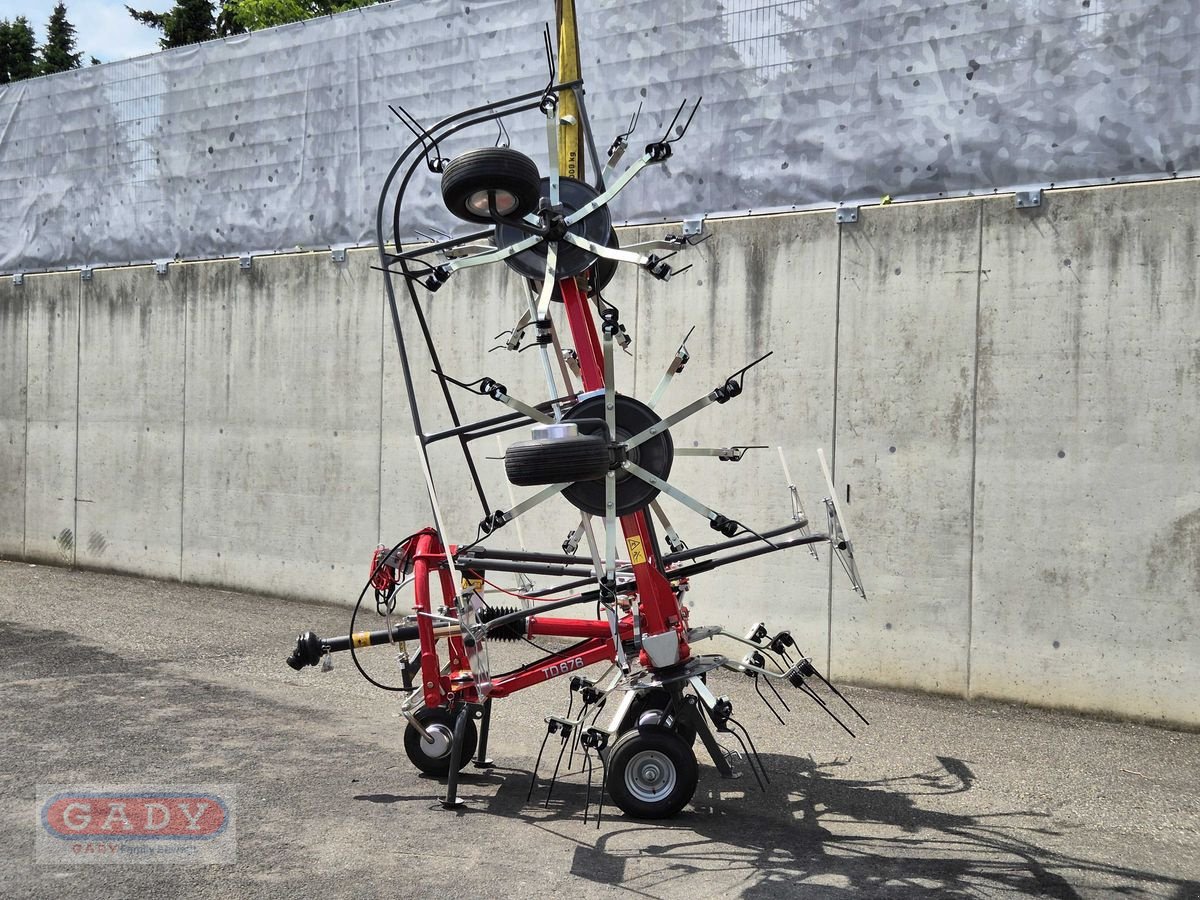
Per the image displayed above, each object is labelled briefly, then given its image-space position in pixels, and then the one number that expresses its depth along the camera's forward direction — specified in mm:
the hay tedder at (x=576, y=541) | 4539
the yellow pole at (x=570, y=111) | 5188
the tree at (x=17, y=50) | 28453
